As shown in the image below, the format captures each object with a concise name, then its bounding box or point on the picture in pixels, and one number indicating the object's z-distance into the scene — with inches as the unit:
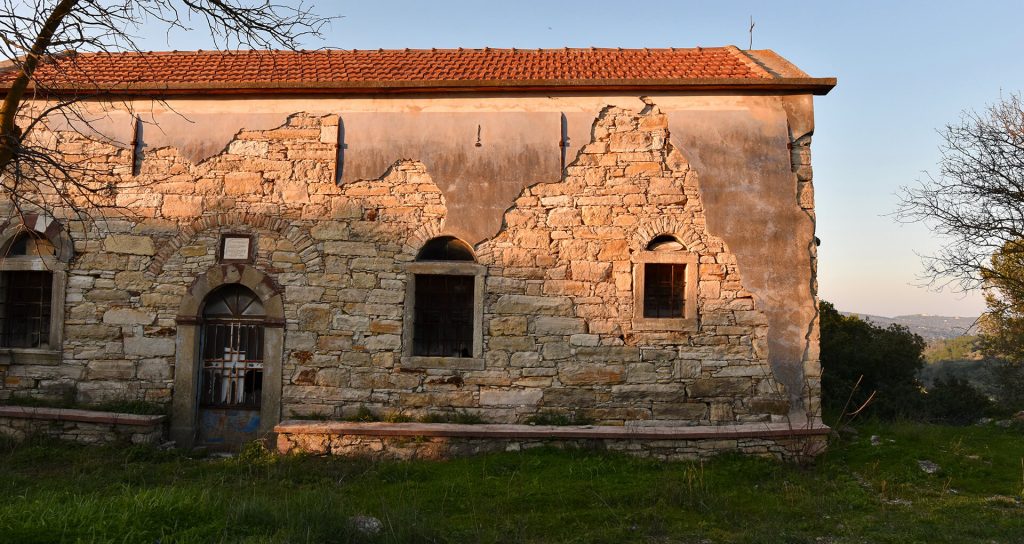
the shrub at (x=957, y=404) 458.9
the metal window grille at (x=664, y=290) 337.7
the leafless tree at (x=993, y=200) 513.7
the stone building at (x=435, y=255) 330.6
